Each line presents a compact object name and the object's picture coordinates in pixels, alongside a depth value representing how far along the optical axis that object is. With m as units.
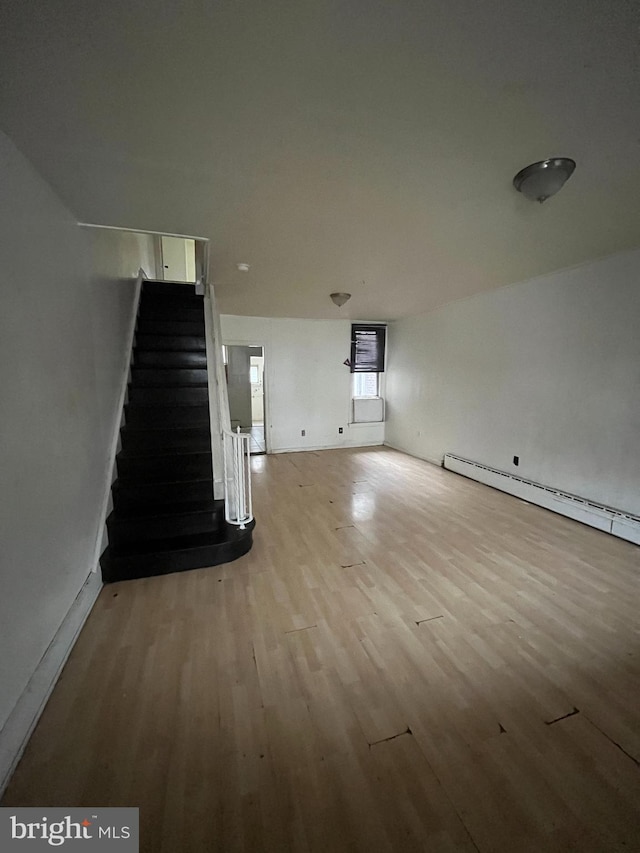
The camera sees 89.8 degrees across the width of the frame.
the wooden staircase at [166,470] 2.34
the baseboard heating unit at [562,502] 2.77
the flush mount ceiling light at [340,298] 3.96
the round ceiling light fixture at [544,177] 1.52
